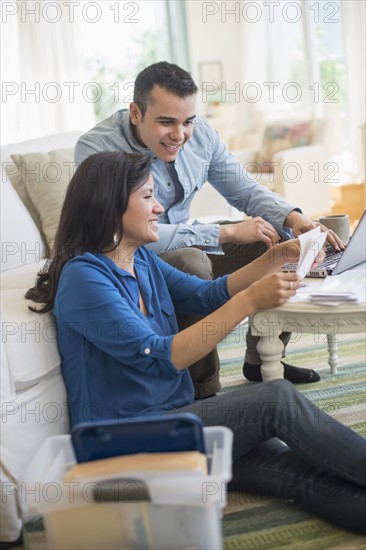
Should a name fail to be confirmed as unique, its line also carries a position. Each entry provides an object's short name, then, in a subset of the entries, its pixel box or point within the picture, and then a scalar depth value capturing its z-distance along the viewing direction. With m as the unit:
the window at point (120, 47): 7.12
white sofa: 1.83
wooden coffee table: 1.77
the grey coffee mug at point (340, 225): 2.31
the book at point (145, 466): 1.42
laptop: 1.98
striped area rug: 1.74
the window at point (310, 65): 6.80
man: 2.43
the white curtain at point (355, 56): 5.90
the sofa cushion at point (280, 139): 5.89
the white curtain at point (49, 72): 5.70
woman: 1.72
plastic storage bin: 1.44
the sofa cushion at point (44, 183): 3.22
